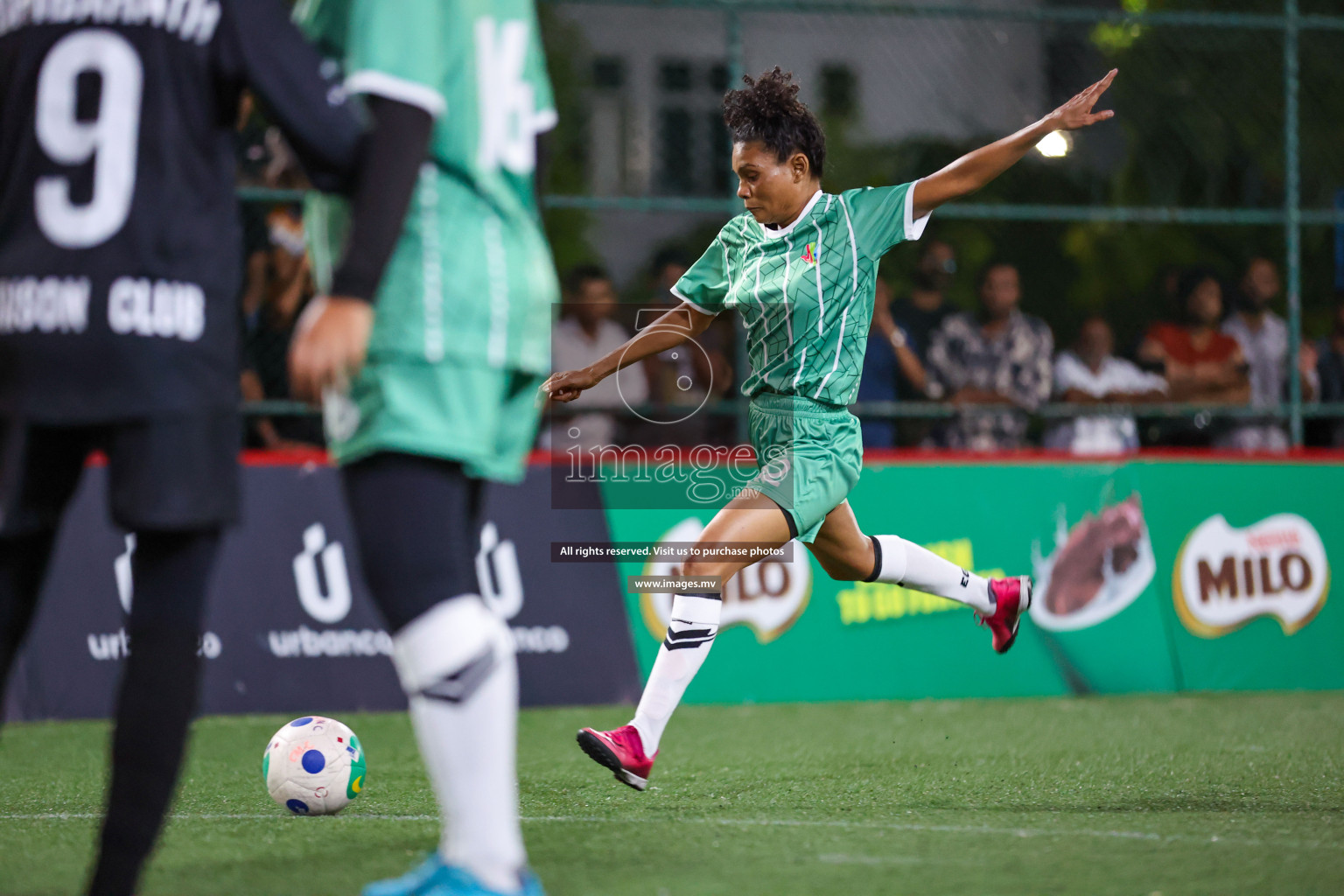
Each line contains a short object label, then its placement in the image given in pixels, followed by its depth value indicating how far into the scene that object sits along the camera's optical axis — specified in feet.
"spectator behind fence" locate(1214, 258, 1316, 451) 58.80
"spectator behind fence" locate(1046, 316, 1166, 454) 56.59
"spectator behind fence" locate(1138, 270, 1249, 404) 58.85
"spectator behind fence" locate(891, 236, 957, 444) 55.47
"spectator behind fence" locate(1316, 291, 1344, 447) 61.16
